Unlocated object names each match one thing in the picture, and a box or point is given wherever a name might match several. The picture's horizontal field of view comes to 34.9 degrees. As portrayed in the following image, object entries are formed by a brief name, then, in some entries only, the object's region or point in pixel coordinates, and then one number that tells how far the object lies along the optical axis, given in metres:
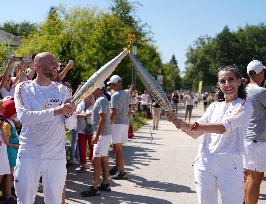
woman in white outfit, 4.00
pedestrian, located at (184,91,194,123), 24.55
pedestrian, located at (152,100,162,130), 19.77
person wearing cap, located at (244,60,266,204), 5.66
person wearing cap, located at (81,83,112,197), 7.42
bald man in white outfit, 4.22
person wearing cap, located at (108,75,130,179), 8.73
